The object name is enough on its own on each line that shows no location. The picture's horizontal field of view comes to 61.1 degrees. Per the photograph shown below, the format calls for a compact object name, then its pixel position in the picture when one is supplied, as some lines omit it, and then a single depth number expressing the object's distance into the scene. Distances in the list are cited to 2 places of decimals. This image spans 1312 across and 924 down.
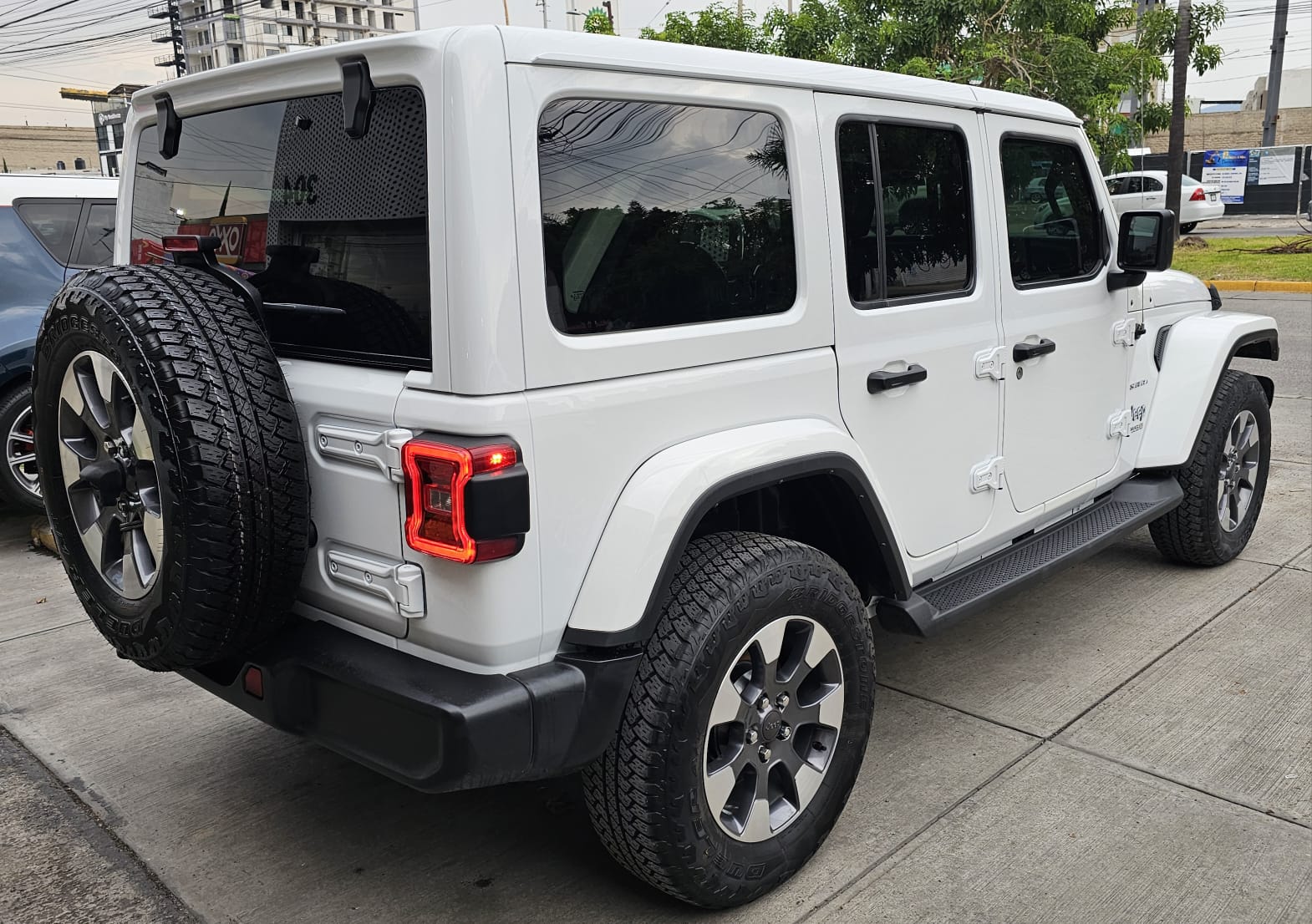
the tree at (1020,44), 16.05
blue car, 5.93
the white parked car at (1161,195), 24.10
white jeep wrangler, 2.19
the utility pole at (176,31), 44.19
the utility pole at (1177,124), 17.78
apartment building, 129.62
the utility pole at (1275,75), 30.66
